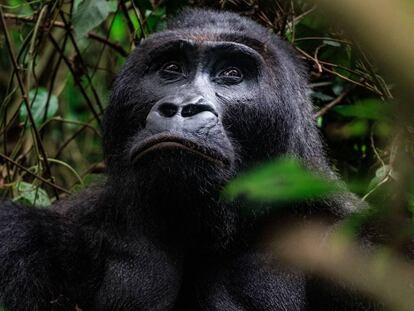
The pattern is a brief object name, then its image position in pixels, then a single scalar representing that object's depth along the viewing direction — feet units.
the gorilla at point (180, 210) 18.74
